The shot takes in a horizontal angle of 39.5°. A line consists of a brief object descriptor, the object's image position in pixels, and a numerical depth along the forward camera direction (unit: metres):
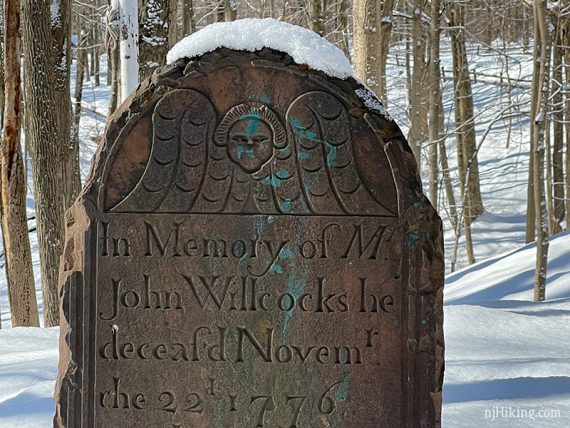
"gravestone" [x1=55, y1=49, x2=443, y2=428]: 2.83
